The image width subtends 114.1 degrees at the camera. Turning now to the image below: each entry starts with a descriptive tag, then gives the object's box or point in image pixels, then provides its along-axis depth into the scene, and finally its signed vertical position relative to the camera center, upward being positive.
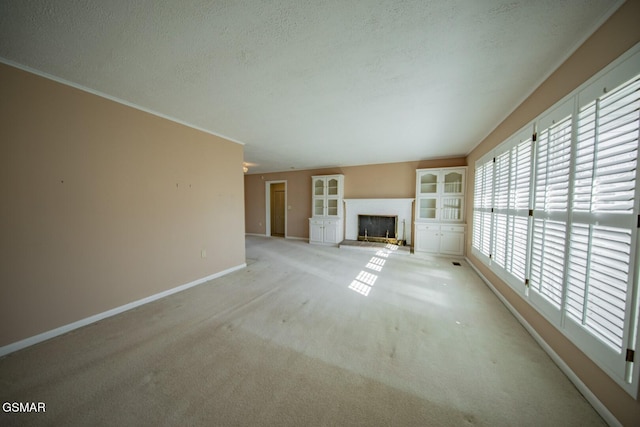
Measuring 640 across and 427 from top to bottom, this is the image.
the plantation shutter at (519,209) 2.13 -0.05
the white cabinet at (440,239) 4.82 -0.85
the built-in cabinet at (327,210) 6.19 -0.22
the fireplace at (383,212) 5.61 -0.26
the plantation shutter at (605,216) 1.08 -0.06
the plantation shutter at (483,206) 3.21 -0.04
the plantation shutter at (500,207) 2.60 -0.03
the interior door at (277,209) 7.55 -0.26
